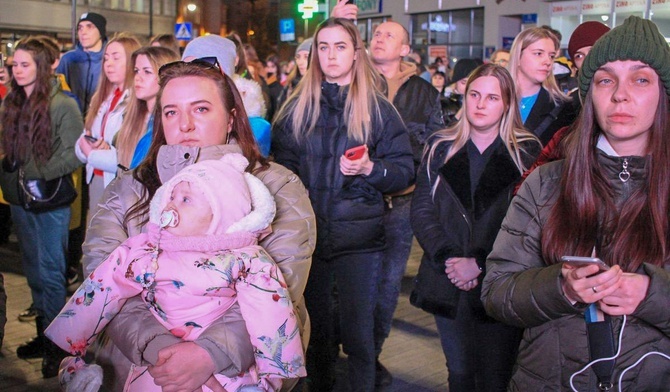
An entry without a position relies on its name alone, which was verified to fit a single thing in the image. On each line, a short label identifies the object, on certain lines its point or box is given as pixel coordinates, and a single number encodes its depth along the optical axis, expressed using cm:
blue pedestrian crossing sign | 1733
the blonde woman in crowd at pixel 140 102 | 455
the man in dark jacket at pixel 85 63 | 809
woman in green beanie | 234
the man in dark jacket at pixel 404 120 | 526
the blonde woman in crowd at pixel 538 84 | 493
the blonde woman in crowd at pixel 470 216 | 391
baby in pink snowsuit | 241
